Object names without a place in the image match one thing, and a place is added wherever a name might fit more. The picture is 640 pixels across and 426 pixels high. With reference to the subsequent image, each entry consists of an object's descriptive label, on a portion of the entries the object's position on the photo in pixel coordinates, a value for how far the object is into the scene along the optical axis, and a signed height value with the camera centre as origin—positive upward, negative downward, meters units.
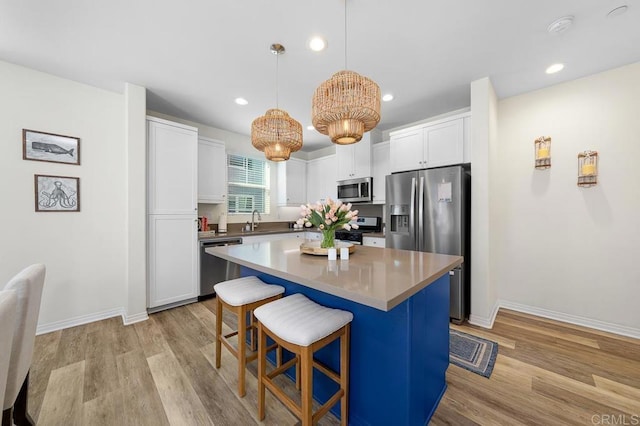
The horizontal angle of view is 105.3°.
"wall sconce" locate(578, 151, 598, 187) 2.50 +0.44
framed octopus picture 2.45 +0.22
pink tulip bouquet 1.81 -0.03
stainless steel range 3.87 -0.29
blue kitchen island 1.15 -0.62
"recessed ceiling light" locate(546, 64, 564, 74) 2.36 +1.41
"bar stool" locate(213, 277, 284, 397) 1.61 -0.60
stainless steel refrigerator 2.63 -0.06
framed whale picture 2.39 +0.69
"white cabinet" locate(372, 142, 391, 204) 3.87 +0.71
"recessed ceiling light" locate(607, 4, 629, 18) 1.68 +1.40
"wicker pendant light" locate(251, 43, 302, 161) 2.28 +0.77
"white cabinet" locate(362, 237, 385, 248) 3.52 -0.43
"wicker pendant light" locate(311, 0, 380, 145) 1.66 +0.75
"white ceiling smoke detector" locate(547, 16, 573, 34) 1.78 +1.39
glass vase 1.86 -0.20
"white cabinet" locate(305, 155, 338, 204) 4.59 +0.68
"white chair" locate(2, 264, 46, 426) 1.02 -0.52
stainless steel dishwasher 3.33 -0.79
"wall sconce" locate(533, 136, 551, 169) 2.76 +0.67
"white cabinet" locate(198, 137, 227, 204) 3.60 +0.64
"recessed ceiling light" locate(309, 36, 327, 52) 2.01 +1.42
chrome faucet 4.46 -0.14
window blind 4.33 +0.54
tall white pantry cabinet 2.92 +0.01
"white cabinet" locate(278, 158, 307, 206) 4.78 +0.62
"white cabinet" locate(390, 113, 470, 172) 2.85 +0.85
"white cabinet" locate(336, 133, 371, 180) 4.02 +0.91
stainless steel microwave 4.00 +0.38
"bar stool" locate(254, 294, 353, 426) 1.17 -0.63
